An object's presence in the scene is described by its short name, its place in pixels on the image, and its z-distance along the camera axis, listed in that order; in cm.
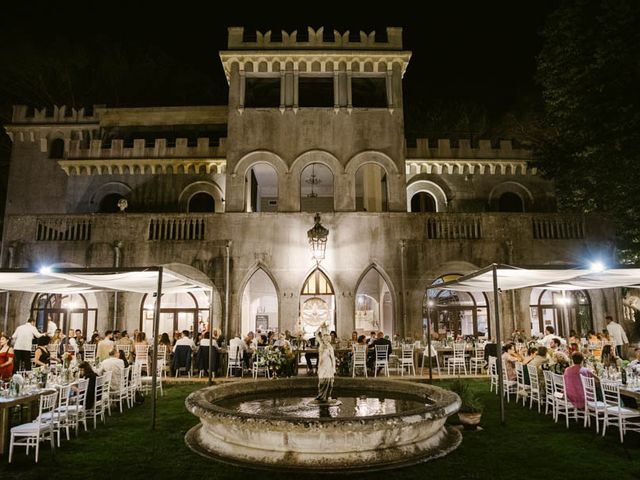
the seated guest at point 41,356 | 1198
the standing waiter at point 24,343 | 1264
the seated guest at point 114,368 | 1102
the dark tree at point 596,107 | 1805
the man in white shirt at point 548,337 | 1441
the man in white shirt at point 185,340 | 1619
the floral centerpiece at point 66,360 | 1064
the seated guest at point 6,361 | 1041
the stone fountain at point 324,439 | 668
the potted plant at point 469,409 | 901
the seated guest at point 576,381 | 910
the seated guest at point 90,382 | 971
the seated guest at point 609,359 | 1030
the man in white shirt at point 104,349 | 1274
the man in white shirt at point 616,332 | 1487
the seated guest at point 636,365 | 971
